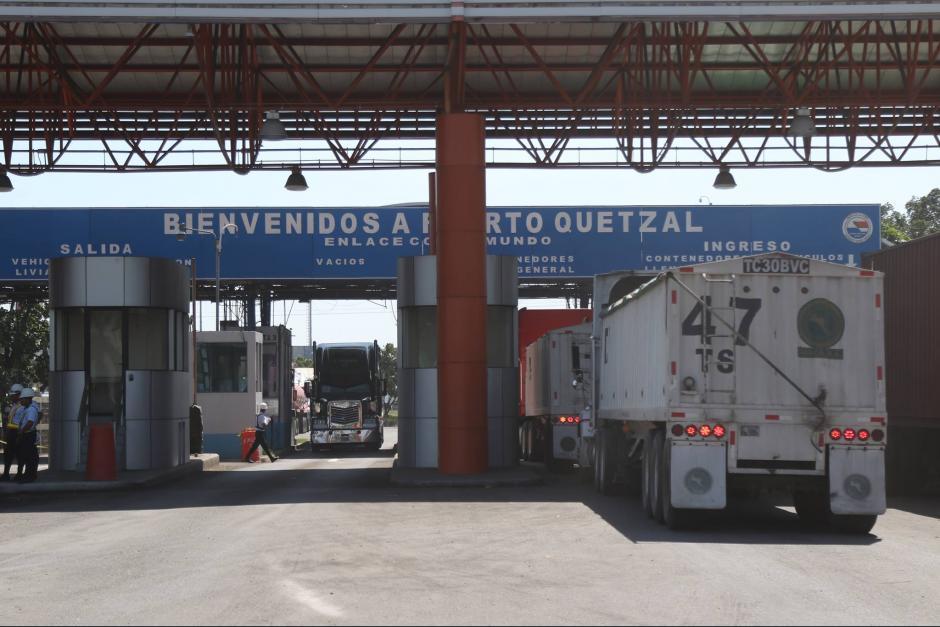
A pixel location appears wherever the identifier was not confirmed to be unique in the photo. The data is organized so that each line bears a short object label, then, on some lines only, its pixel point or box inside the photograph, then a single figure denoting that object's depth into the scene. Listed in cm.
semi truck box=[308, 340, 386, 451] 4606
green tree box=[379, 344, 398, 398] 12792
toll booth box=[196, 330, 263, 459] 4175
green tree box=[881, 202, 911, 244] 12236
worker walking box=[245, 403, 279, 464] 3703
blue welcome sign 4584
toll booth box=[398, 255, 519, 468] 2739
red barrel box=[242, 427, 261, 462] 3953
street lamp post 4394
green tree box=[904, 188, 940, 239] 12419
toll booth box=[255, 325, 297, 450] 4309
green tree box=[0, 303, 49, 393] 5300
